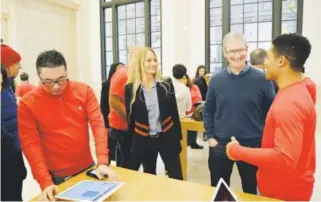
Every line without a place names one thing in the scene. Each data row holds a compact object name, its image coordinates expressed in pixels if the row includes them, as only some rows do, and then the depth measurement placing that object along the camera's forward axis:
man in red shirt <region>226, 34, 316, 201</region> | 1.09
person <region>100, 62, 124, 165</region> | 3.21
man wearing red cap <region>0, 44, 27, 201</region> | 1.65
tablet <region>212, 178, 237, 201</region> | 1.12
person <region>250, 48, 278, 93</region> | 2.63
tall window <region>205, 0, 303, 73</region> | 5.63
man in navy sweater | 1.83
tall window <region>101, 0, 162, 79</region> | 7.13
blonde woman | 2.20
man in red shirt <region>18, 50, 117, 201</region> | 1.41
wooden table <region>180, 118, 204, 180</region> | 3.05
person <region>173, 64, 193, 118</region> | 3.29
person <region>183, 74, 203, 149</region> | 3.89
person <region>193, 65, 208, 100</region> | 4.96
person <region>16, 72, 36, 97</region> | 4.49
